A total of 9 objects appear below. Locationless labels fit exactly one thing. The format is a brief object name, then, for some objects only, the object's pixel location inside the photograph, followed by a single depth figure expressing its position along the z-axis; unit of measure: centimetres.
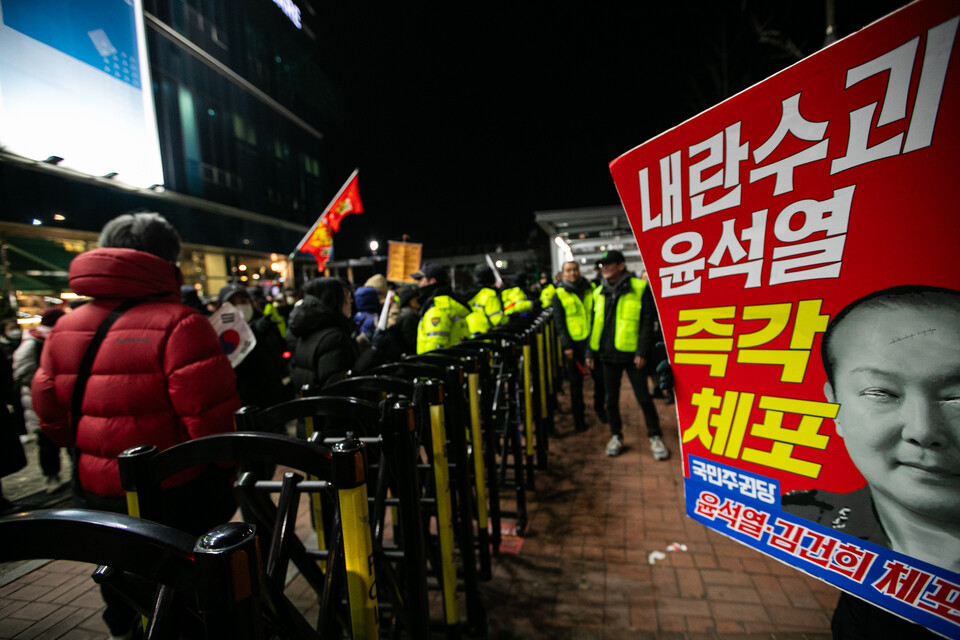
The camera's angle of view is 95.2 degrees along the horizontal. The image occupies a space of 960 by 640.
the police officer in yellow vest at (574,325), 559
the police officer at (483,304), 590
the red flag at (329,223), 786
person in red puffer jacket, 200
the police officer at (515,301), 754
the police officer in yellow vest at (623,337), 439
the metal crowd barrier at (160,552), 78
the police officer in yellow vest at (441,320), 471
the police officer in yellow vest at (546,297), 980
